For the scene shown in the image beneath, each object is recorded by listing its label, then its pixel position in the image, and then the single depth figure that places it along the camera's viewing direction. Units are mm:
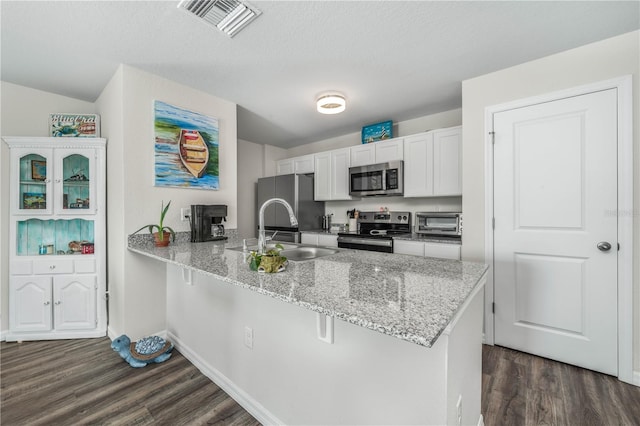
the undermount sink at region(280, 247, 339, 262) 1952
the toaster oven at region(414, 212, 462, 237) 2971
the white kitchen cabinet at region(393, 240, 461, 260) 2697
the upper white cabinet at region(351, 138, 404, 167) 3438
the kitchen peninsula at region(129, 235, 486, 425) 904
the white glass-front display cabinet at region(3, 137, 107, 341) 2477
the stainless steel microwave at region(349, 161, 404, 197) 3379
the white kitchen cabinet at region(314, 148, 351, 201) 3961
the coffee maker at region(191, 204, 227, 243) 2535
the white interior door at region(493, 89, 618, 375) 1971
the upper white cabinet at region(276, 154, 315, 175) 4391
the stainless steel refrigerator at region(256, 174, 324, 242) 4074
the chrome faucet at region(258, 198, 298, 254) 1556
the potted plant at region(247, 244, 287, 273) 1267
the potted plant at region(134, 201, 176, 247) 2256
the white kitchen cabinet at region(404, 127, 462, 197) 2996
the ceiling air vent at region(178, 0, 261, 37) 1619
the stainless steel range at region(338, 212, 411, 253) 3254
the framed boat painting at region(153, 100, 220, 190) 2480
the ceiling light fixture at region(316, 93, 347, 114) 2777
